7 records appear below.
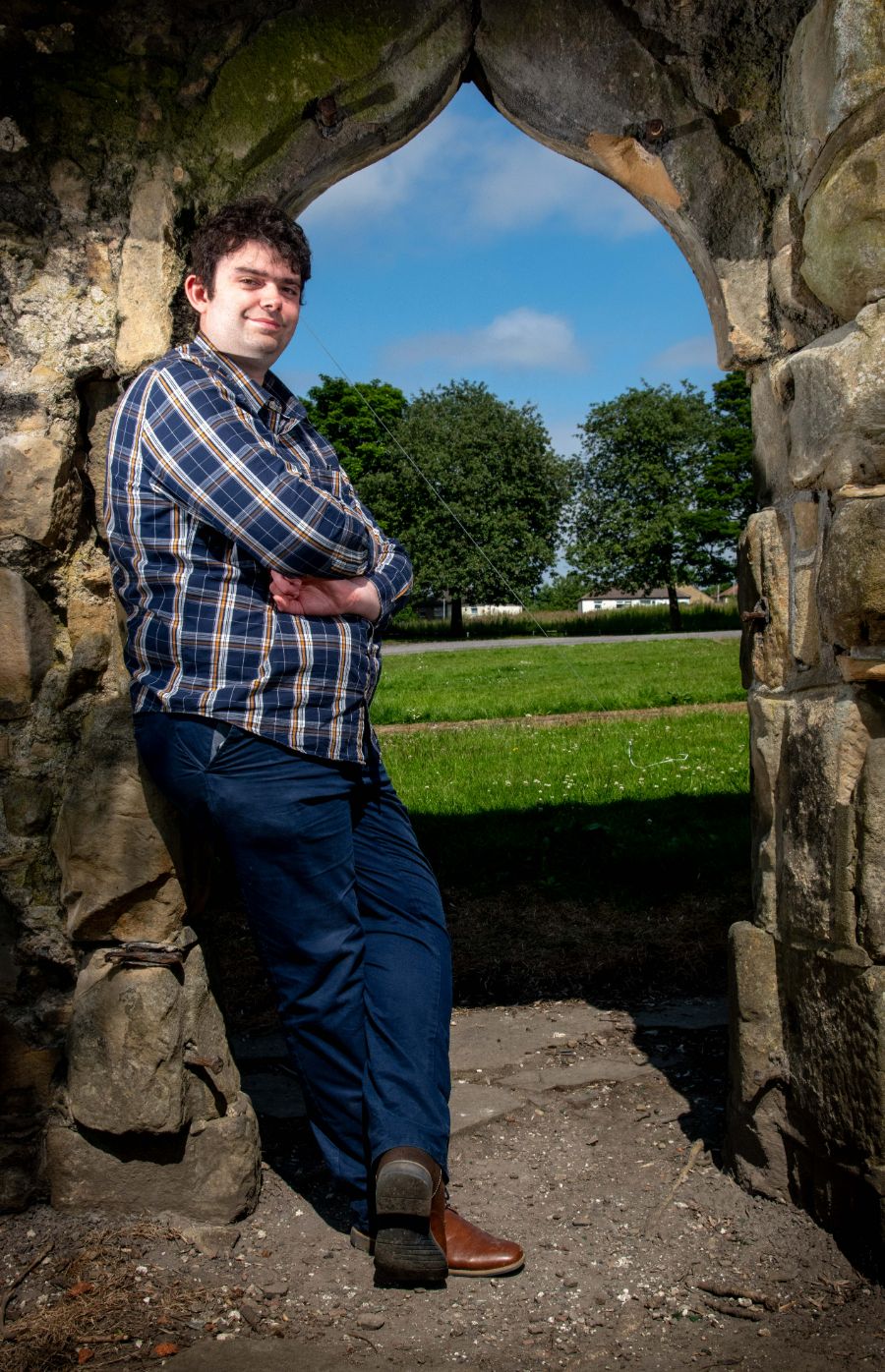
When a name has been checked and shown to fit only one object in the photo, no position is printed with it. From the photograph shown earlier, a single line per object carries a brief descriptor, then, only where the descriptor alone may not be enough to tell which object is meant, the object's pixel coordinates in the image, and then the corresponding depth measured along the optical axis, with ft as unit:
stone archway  7.89
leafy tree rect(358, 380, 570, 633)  117.91
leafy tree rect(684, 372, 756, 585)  119.65
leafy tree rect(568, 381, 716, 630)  120.16
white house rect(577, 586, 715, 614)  183.75
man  7.30
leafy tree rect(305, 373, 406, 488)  124.98
